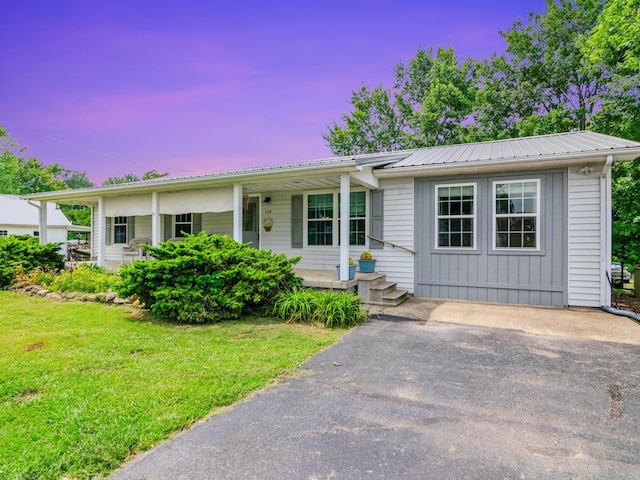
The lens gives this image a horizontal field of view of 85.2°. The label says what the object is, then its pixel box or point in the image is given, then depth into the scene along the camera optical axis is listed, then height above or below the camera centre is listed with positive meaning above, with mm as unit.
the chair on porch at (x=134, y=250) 11270 -312
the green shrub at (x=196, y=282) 5402 -663
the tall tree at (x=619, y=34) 8320 +5580
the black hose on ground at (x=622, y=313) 5628 -1192
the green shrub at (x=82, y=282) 7656 -930
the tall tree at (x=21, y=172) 28750 +6885
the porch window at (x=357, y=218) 8359 +562
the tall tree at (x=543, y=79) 15289 +7624
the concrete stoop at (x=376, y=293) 6953 -1060
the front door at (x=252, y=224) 10102 +498
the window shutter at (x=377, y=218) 8031 +541
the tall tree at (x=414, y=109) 19734 +8215
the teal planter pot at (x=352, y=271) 6949 -601
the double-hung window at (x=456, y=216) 7219 +546
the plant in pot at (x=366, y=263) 7539 -470
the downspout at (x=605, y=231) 6102 +191
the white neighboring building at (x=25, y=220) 23938 +1476
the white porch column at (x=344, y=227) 6742 +280
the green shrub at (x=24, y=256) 8852 -425
